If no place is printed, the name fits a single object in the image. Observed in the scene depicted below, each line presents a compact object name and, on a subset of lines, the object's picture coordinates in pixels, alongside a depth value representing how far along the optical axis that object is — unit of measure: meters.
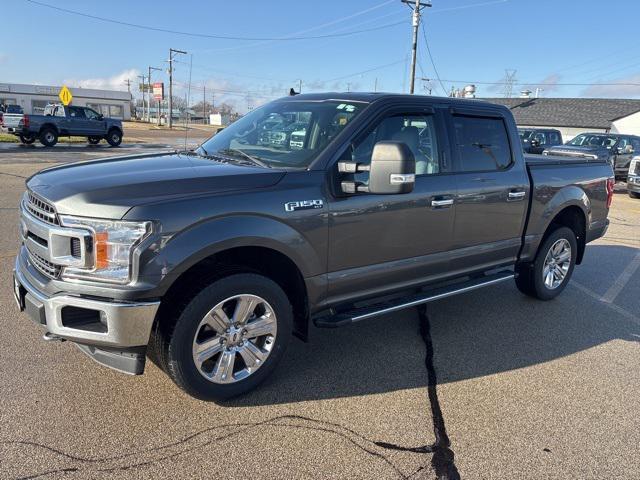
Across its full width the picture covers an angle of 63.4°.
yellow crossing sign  29.70
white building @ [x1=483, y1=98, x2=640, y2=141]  48.94
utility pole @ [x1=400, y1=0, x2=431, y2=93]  30.00
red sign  33.88
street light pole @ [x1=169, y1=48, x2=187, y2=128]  57.68
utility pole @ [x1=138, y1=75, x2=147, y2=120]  96.68
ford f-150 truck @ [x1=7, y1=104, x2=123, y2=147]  22.95
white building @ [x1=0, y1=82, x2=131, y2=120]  82.00
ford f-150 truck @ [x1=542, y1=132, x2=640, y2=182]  18.55
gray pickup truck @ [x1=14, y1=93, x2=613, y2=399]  2.83
